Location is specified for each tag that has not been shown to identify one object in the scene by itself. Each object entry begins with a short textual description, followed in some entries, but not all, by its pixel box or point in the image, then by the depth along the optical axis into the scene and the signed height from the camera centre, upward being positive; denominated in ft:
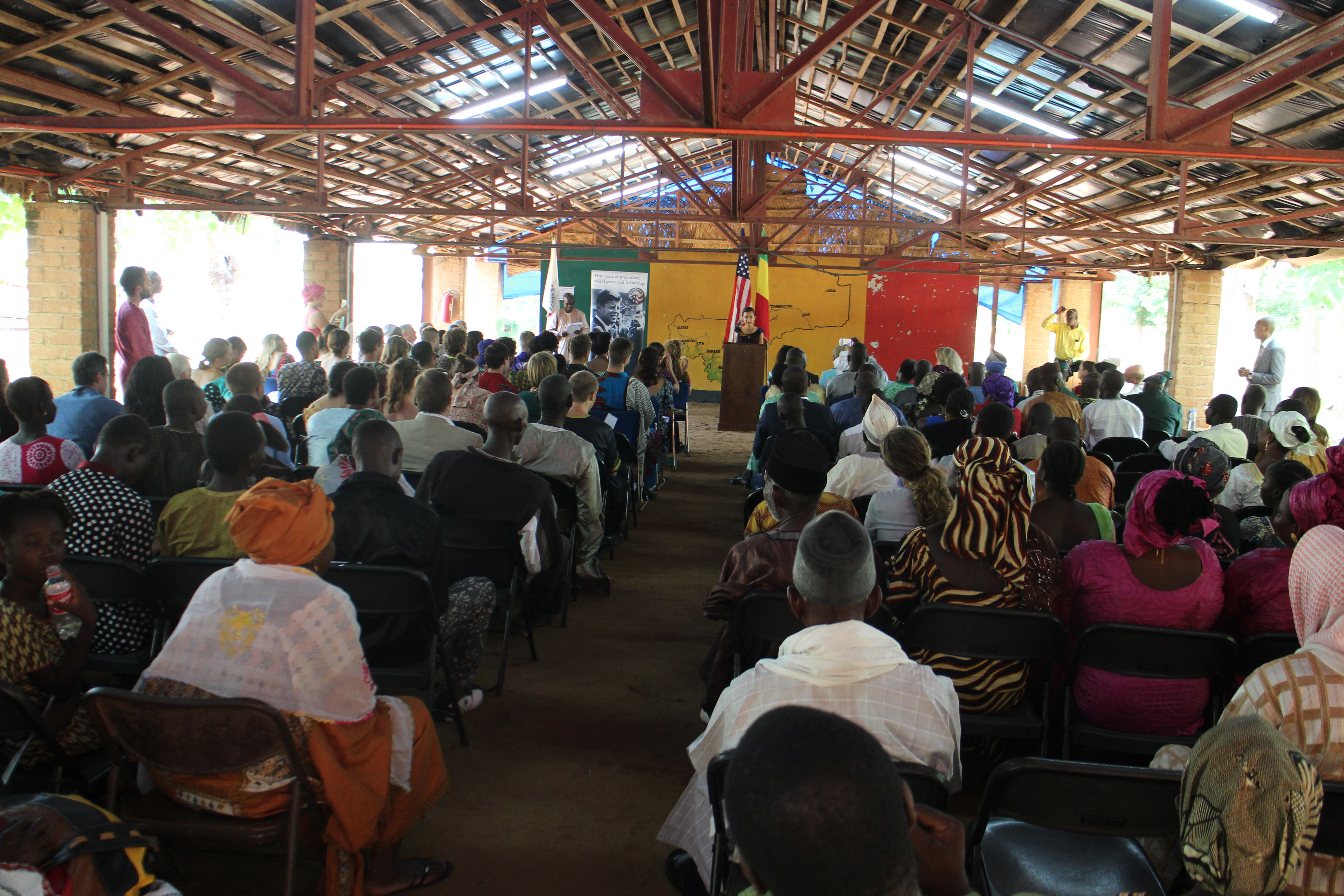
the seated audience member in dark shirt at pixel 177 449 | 11.77 -1.45
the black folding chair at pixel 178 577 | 8.16 -2.22
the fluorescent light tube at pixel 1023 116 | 33.76 +9.96
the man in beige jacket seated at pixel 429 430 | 14.16 -1.28
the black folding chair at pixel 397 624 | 8.62 -2.90
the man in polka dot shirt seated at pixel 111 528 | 8.98 -1.95
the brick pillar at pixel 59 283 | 29.86 +1.79
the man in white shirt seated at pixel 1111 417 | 20.30 -0.94
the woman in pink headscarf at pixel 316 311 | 33.73 +1.44
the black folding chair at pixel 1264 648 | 7.95 -2.43
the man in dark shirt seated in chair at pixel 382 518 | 9.61 -1.84
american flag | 42.01 +3.47
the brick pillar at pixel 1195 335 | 46.50 +2.34
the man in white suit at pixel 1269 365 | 30.25 +0.60
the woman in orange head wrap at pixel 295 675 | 6.31 -2.38
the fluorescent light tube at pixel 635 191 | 59.57 +11.58
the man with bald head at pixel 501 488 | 11.50 -1.79
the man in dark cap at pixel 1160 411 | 22.88 -0.86
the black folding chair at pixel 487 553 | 11.50 -2.64
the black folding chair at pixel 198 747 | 5.77 -2.75
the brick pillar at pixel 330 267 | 48.19 +4.34
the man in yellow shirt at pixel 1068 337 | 40.75 +1.75
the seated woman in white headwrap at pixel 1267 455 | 14.28 -1.18
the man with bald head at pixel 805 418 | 19.26 -1.27
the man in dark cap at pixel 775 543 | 9.11 -1.88
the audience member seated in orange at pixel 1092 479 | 13.91 -1.63
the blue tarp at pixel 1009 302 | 71.77 +5.69
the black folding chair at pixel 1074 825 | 5.33 -2.84
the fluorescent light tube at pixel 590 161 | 50.93 +11.50
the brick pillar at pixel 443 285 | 68.13 +5.35
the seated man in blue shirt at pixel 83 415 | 14.10 -1.24
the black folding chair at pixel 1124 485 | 16.01 -1.97
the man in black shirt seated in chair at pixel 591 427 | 17.26 -1.38
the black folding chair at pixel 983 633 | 8.11 -2.43
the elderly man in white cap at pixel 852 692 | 5.63 -2.10
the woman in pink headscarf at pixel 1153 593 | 8.29 -2.10
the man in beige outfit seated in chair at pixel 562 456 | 14.89 -1.71
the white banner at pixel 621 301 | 61.52 +3.91
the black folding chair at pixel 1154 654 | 7.87 -2.51
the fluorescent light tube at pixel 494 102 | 35.48 +10.31
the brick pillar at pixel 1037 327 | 69.46 +3.61
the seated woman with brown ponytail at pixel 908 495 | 10.83 -1.59
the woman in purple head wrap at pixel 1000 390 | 22.99 -0.47
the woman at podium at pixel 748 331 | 39.45 +1.42
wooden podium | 37.93 -1.08
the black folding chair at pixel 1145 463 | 16.75 -1.63
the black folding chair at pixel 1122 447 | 18.47 -1.47
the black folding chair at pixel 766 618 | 8.52 -2.49
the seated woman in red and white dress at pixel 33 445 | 11.50 -1.44
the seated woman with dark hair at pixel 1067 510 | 10.99 -1.70
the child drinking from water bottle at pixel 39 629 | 7.02 -2.37
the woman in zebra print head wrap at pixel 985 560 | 8.52 -1.85
